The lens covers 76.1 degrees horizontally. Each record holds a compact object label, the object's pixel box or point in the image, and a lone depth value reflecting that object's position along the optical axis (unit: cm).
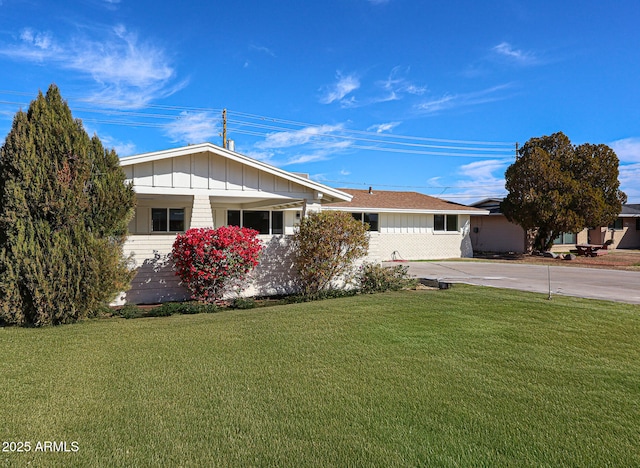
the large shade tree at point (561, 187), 2133
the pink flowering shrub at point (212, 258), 827
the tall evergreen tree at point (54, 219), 613
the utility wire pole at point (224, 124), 2965
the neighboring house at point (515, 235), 2603
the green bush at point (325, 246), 957
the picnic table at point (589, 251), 2150
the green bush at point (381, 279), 1012
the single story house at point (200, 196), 877
